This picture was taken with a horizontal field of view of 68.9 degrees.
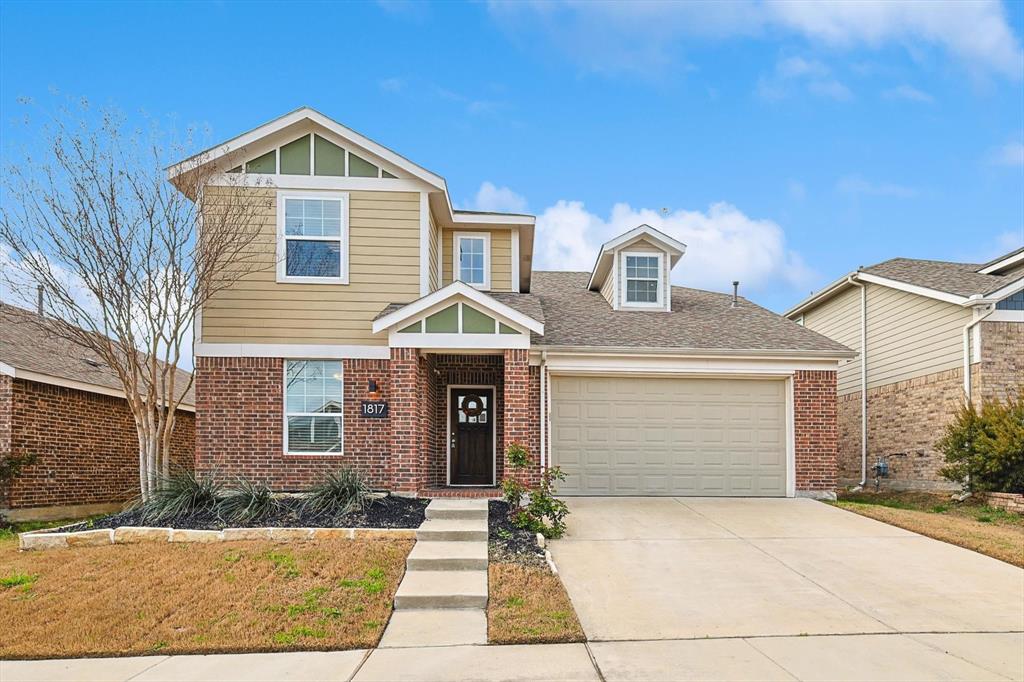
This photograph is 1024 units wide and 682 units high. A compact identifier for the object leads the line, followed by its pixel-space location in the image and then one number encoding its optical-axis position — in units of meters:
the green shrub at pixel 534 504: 10.15
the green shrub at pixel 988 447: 12.72
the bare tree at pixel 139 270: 11.72
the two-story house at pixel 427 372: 12.64
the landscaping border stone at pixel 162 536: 9.62
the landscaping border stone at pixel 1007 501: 12.62
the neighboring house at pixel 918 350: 14.33
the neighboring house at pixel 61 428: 13.27
